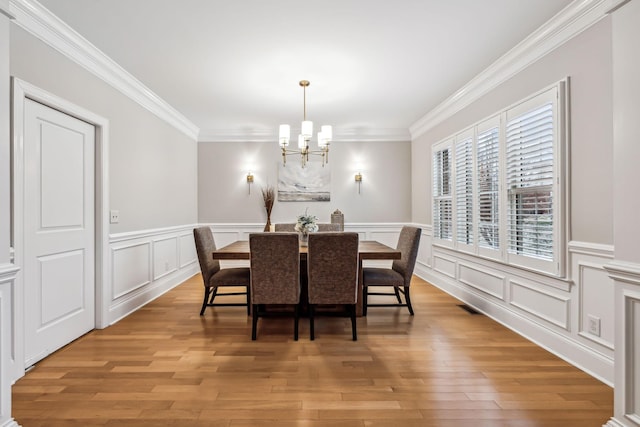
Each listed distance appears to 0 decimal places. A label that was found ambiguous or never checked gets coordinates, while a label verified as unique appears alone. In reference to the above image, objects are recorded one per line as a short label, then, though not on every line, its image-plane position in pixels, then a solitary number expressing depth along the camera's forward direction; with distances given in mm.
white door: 2357
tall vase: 3672
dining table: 3031
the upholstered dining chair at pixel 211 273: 3359
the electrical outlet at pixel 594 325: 2191
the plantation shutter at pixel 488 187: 3281
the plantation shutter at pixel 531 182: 2572
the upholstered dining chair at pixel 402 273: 3357
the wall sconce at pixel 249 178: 5762
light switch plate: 3217
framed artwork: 5793
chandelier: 3404
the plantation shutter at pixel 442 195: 4422
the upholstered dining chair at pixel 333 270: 2736
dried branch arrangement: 5719
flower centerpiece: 3621
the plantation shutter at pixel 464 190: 3822
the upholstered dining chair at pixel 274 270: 2740
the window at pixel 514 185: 2516
